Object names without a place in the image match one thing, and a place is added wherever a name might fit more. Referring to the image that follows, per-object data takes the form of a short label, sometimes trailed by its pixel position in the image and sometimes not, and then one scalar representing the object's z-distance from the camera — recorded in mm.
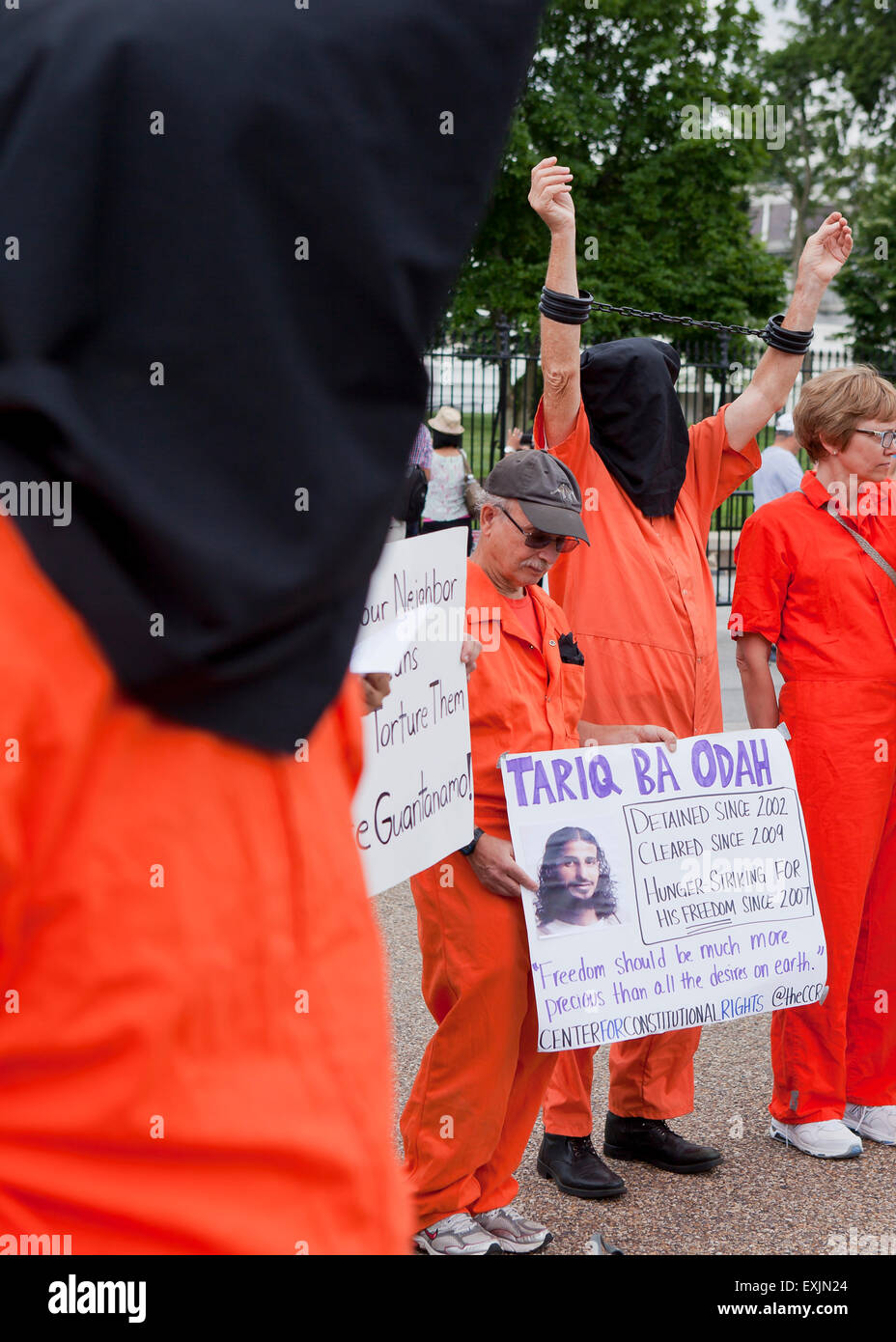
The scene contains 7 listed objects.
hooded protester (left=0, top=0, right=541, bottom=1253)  716
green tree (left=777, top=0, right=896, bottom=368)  30141
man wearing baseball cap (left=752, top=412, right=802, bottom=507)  9750
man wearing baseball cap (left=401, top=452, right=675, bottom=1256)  3371
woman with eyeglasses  4109
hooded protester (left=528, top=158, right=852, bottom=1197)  3859
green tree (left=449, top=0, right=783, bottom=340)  28094
